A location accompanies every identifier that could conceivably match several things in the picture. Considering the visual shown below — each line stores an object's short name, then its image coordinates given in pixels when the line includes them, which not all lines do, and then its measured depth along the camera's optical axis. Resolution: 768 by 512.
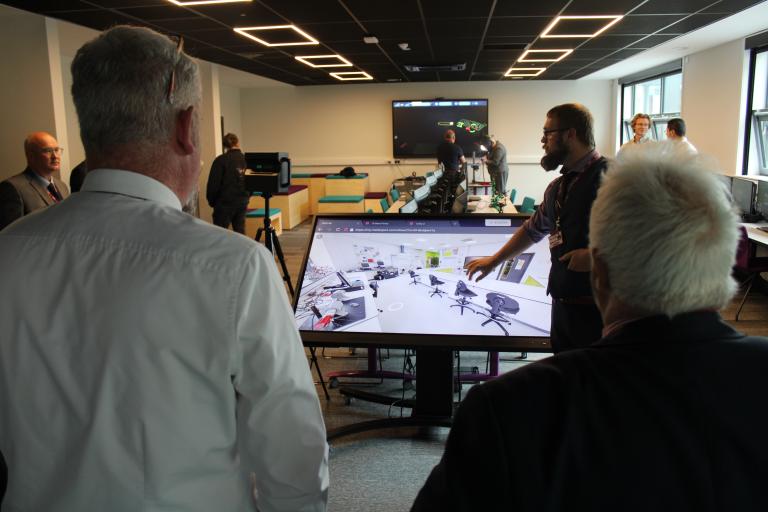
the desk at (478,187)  10.25
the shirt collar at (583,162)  2.51
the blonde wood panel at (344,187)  13.27
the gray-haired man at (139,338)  0.86
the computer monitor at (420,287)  2.42
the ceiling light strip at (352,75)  11.71
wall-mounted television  13.91
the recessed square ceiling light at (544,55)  9.05
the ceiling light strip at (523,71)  11.50
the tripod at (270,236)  4.27
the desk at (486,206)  7.01
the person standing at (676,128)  6.05
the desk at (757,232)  5.21
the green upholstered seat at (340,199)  12.34
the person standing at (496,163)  10.08
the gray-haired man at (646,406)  0.75
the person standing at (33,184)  3.66
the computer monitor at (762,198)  5.96
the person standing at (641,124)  6.80
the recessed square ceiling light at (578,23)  6.36
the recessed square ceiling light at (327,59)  9.13
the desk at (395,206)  6.70
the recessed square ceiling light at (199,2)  5.29
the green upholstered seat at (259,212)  9.75
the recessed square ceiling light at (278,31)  6.63
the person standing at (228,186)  6.78
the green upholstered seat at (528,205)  8.09
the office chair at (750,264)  5.29
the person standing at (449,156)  6.21
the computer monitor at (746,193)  6.12
